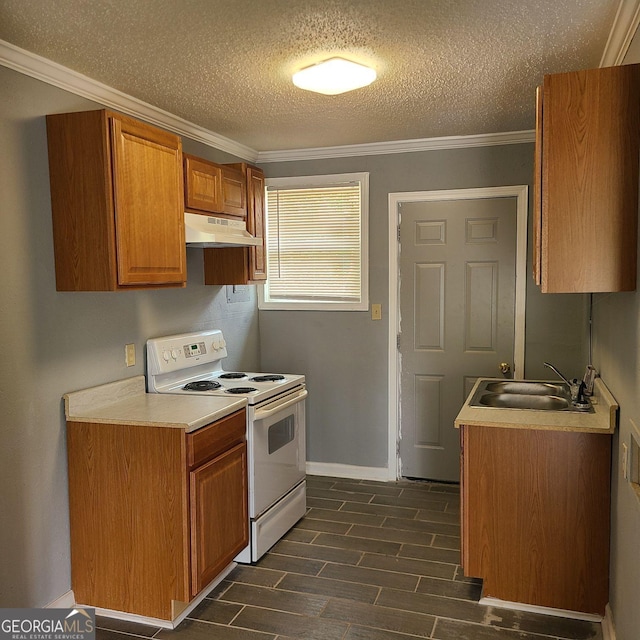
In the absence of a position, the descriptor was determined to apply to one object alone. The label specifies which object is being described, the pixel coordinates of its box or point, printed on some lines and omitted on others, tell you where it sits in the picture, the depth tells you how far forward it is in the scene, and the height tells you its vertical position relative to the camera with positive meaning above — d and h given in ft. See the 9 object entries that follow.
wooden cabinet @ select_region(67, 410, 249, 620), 8.42 -3.33
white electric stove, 10.34 -2.46
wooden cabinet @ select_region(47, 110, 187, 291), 8.24 +1.11
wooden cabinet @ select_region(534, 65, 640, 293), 6.73 +1.08
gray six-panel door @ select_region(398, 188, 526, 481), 13.33 -0.77
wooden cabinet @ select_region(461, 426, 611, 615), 8.34 -3.37
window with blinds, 14.35 +0.84
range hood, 10.28 +0.83
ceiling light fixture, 8.32 +2.82
